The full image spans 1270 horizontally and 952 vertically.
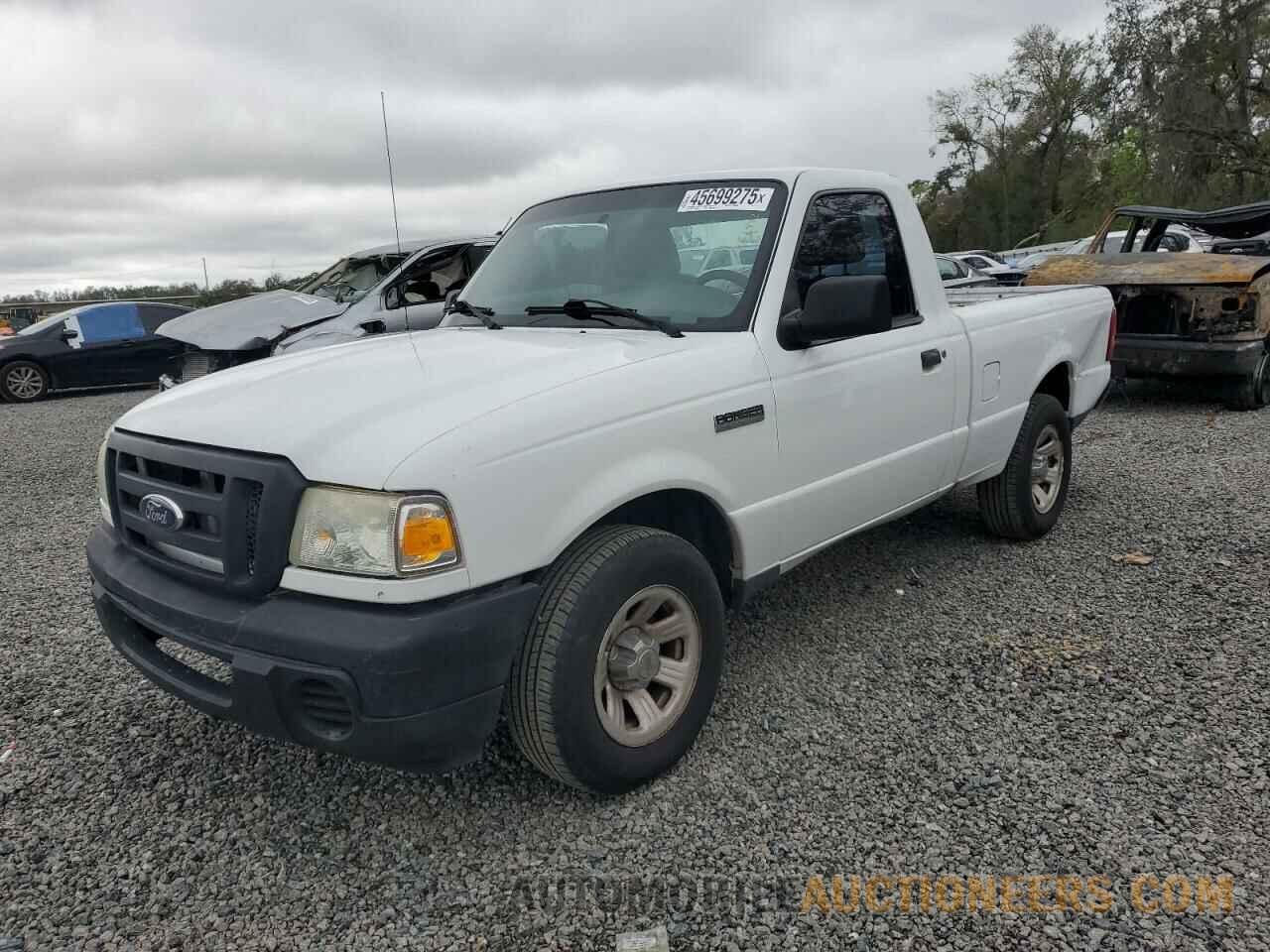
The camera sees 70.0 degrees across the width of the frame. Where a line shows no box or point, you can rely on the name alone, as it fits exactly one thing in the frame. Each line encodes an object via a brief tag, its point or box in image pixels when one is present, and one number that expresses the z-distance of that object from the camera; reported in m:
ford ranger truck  2.23
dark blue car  13.17
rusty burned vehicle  7.84
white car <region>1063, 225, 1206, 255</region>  16.22
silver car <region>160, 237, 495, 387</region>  8.16
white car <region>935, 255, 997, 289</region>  16.72
